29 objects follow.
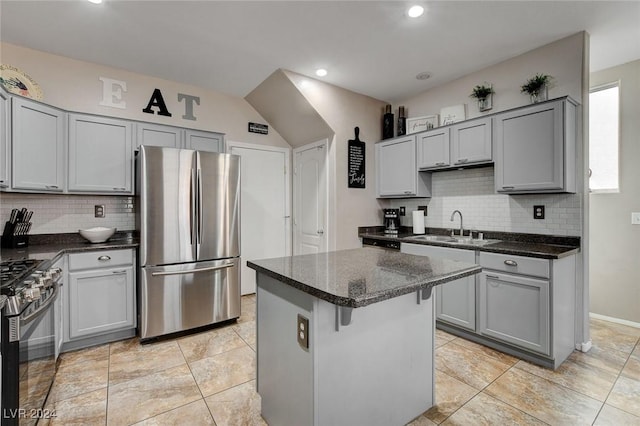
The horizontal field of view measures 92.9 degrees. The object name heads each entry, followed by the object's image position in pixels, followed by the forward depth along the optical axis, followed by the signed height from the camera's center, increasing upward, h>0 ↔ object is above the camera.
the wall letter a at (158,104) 3.46 +1.24
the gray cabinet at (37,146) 2.45 +0.56
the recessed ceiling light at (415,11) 2.29 +1.54
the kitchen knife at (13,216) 2.64 -0.04
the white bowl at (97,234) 2.87 -0.21
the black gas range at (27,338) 1.35 -0.64
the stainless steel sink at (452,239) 3.07 -0.30
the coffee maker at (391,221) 4.07 -0.12
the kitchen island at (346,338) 1.35 -0.64
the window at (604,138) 3.12 +0.78
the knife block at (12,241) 2.60 -0.25
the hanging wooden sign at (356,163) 3.90 +0.64
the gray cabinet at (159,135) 3.16 +0.83
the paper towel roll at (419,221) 3.79 -0.11
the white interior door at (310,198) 3.94 +0.19
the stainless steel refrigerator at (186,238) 2.76 -0.25
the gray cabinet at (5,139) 2.31 +0.57
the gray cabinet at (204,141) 3.47 +0.84
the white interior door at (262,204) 4.18 +0.11
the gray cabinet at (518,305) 2.31 -0.77
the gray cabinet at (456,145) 2.98 +0.71
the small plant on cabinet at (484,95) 3.16 +1.23
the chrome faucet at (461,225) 3.40 -0.15
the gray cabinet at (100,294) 2.60 -0.74
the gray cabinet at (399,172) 3.68 +0.51
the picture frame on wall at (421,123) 3.69 +1.10
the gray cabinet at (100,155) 2.86 +0.56
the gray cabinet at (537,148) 2.47 +0.55
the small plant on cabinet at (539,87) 2.75 +1.14
